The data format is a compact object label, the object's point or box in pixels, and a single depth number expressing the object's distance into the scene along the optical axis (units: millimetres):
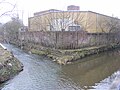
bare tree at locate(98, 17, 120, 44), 18415
